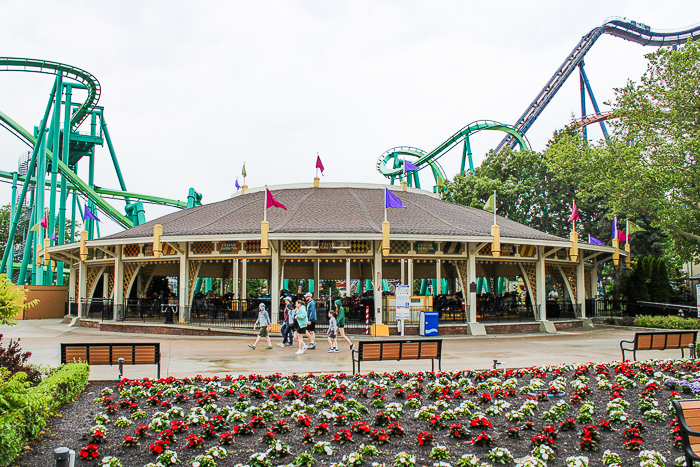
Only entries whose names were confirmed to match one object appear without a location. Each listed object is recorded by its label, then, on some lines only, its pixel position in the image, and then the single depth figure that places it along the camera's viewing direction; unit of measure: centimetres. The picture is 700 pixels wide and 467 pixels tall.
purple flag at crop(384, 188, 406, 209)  2033
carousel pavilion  2123
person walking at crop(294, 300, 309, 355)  1498
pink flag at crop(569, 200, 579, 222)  2366
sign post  2006
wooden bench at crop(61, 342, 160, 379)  975
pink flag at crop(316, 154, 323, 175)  2683
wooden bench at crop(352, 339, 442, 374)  1032
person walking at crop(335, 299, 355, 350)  1716
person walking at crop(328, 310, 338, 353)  1540
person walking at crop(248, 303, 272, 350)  1694
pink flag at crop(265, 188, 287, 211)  2062
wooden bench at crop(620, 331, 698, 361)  1216
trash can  1992
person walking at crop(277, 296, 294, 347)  1666
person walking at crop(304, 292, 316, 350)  1568
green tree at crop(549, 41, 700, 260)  2306
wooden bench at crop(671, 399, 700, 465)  548
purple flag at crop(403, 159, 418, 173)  2576
